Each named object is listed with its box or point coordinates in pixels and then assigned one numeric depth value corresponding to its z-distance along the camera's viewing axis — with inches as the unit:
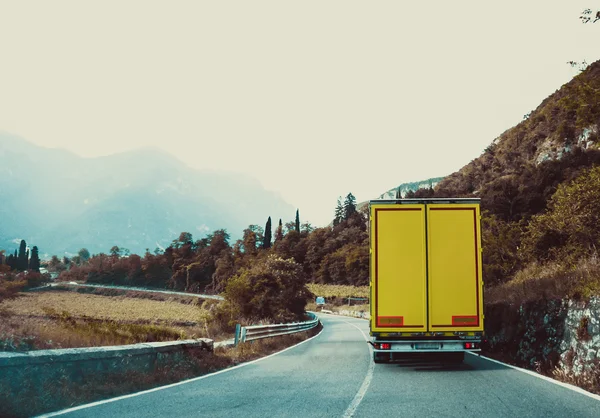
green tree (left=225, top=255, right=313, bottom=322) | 1402.6
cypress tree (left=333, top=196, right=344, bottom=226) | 6591.5
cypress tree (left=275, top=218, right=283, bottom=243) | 5570.9
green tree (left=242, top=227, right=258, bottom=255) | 5378.9
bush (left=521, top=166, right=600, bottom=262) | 690.8
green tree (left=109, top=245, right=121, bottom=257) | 7225.4
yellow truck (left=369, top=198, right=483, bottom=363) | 429.4
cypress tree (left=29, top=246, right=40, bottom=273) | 5378.9
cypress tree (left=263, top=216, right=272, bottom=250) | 5162.4
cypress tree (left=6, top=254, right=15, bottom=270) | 4862.2
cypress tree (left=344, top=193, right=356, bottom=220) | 6313.5
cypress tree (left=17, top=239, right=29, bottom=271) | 5014.8
